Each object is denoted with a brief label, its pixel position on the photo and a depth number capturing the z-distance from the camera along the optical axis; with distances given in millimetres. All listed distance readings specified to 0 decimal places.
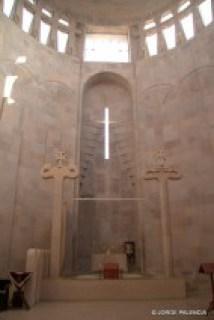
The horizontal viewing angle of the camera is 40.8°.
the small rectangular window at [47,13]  13641
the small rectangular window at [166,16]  13858
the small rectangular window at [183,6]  13227
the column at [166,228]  7633
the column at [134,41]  14055
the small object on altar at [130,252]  10945
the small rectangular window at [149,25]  14263
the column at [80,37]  14230
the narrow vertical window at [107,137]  12562
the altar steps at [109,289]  6773
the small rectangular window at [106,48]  14211
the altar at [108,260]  9320
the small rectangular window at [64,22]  14204
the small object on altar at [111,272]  7565
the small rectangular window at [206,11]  12195
